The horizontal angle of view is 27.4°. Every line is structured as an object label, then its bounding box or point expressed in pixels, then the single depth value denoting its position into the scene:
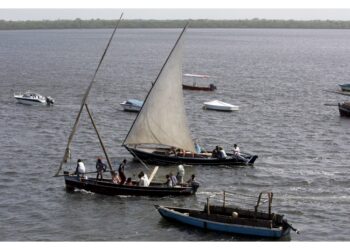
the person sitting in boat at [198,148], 69.71
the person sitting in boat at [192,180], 57.00
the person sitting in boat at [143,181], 57.38
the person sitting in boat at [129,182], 57.62
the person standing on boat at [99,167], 58.91
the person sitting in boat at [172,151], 69.62
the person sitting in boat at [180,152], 69.19
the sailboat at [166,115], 61.66
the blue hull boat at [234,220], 46.78
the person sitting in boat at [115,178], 58.18
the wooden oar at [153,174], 60.58
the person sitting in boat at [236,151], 68.81
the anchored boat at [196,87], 131.12
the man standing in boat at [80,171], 59.06
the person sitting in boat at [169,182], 57.50
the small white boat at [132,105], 102.12
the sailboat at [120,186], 57.19
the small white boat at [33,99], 107.69
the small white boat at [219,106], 104.56
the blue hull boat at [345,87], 131.60
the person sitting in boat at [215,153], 68.69
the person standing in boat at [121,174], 58.31
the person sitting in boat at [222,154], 68.38
